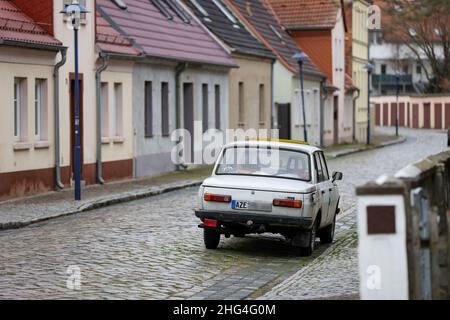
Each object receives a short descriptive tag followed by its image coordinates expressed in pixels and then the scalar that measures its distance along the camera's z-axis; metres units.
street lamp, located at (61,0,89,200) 25.11
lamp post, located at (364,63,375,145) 70.49
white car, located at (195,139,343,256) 16.95
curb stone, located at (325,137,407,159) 53.69
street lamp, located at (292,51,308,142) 46.47
